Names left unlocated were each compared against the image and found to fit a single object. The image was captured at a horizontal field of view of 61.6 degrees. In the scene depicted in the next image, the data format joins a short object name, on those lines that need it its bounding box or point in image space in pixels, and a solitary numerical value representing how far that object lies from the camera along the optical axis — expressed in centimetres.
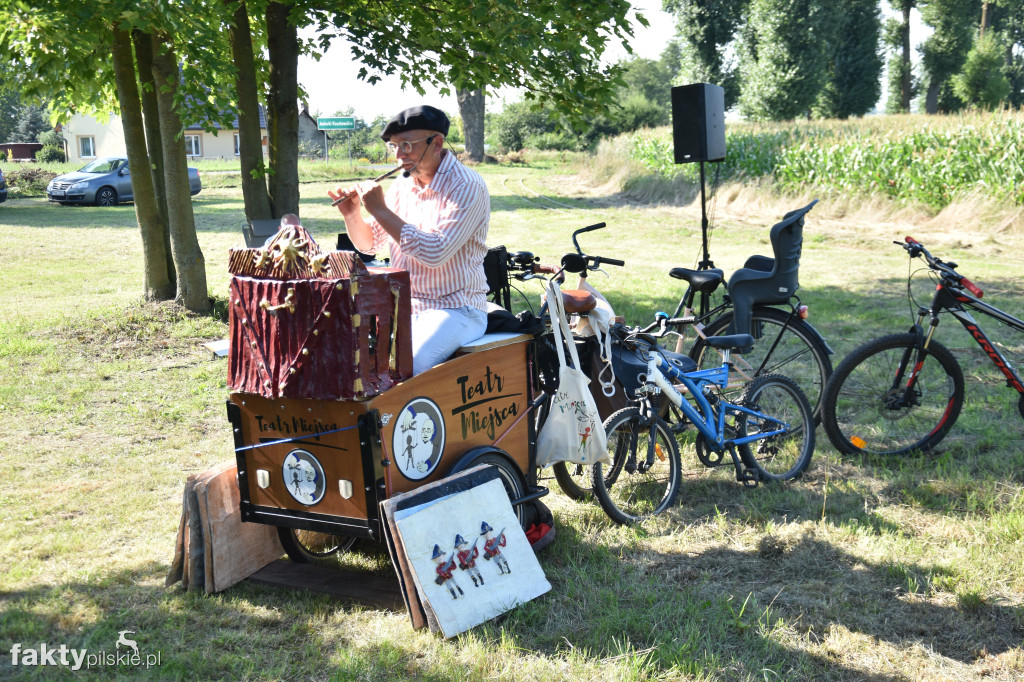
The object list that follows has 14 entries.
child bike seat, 579
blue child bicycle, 457
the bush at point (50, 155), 4766
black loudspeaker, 715
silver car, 2523
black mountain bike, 518
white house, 5634
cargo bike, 323
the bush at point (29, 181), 2878
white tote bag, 418
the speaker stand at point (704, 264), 657
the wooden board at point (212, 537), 368
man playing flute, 376
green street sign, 3037
